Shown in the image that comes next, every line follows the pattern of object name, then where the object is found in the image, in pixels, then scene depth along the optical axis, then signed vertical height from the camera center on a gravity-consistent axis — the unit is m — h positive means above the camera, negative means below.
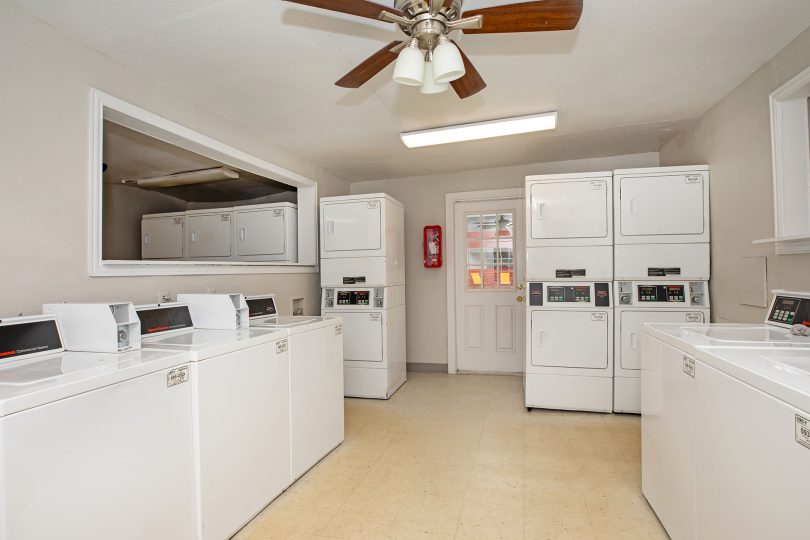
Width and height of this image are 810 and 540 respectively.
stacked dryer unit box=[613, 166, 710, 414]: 3.24 +0.13
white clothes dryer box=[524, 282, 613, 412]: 3.48 -0.65
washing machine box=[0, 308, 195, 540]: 1.11 -0.53
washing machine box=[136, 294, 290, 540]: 1.75 -0.64
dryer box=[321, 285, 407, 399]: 4.09 -0.66
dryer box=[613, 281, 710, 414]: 3.30 -0.35
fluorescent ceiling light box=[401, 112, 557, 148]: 3.17 +1.16
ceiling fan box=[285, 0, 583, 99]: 1.48 +0.95
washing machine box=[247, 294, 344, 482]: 2.41 -0.70
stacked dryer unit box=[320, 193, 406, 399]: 4.09 -0.12
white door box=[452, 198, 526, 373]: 4.84 -0.17
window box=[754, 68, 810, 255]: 2.25 +0.61
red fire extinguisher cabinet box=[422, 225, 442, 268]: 4.95 +0.32
